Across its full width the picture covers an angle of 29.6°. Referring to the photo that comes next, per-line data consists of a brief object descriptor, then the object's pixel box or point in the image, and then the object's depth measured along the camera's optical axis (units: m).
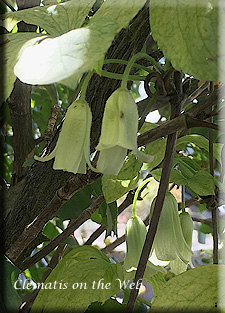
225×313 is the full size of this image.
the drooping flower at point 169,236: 0.31
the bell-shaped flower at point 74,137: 0.20
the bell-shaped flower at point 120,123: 0.19
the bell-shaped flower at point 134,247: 0.34
